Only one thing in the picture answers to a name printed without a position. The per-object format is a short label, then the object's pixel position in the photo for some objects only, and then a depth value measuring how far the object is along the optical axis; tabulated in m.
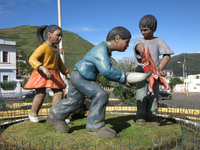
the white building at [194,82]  36.31
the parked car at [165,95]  21.89
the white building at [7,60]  28.80
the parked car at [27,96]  18.36
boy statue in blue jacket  3.13
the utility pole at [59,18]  11.30
